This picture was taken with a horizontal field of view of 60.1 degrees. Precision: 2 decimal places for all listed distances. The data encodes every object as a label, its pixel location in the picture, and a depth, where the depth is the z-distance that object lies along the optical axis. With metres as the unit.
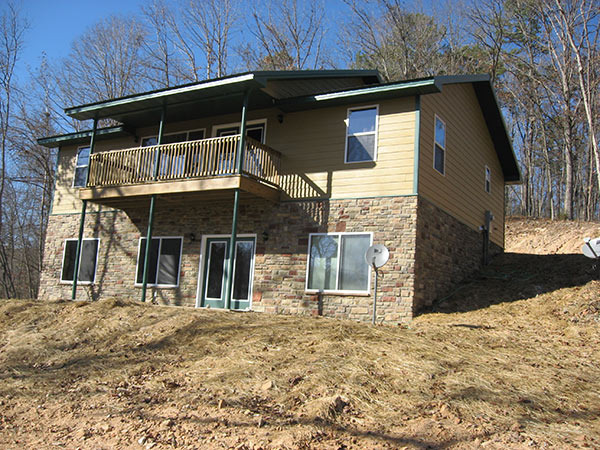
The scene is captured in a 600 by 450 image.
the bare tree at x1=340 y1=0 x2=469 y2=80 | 24.89
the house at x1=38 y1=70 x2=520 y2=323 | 11.23
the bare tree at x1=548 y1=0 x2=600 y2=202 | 18.94
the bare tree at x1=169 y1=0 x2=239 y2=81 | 25.92
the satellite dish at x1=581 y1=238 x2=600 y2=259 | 11.20
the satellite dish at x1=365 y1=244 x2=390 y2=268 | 9.76
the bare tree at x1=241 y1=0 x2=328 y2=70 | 26.28
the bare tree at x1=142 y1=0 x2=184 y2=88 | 26.86
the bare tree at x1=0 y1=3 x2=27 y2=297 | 24.05
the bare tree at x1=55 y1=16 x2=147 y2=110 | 26.89
